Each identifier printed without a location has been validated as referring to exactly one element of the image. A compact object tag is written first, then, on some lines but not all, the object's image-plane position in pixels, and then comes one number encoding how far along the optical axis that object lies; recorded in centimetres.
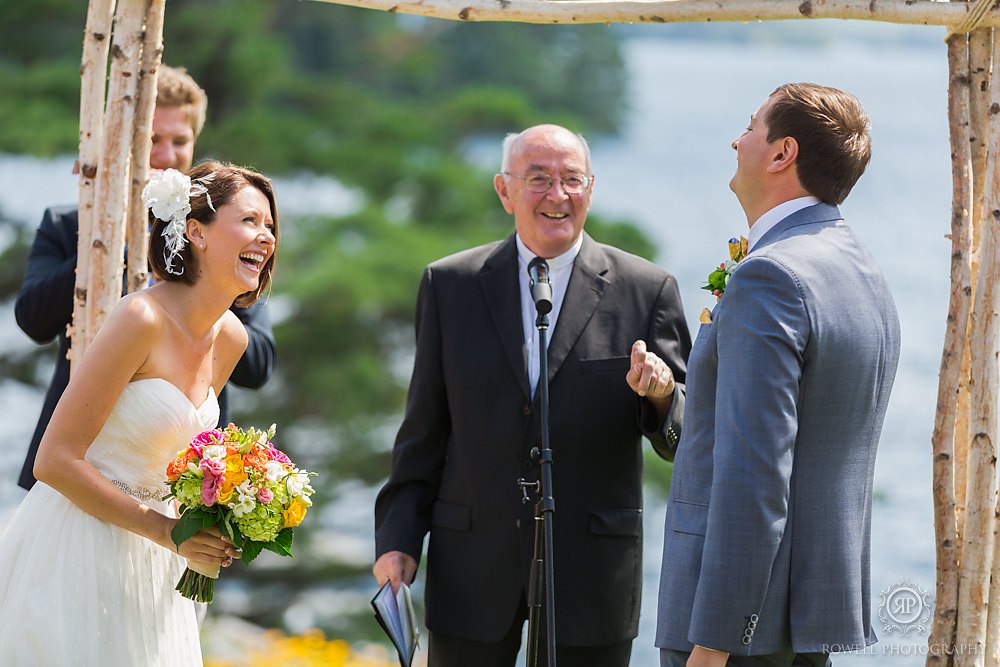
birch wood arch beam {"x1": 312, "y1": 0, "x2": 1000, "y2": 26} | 656
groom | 499
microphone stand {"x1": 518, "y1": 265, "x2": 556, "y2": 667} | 593
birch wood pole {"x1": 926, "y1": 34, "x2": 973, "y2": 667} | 647
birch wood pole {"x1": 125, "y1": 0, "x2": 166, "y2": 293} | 711
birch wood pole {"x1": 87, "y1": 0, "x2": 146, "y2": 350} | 703
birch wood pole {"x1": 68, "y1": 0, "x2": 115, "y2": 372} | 704
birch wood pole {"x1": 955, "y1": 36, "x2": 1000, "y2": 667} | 640
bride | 581
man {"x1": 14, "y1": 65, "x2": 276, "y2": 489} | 759
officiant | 691
